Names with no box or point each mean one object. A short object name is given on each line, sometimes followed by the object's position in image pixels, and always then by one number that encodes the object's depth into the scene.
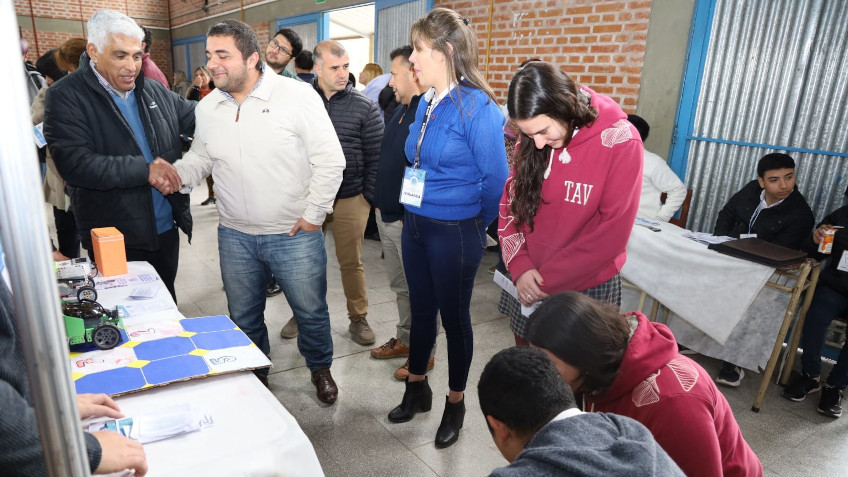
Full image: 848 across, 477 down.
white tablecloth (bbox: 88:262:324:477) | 1.04
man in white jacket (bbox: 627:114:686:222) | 3.35
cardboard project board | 1.24
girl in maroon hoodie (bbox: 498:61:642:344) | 1.56
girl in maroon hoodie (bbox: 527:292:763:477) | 1.10
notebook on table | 2.53
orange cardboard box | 1.91
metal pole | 0.40
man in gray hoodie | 0.81
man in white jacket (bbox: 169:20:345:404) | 2.07
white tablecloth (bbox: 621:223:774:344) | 2.66
